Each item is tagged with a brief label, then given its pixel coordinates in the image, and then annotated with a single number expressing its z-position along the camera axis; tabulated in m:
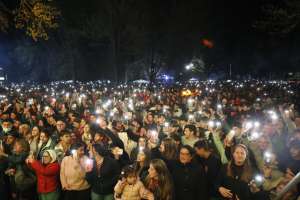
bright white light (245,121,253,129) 8.21
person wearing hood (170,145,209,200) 5.37
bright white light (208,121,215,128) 8.66
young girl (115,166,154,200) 5.20
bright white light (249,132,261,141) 7.24
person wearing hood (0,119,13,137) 8.81
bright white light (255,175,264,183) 5.14
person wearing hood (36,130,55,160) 7.15
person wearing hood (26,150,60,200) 6.16
